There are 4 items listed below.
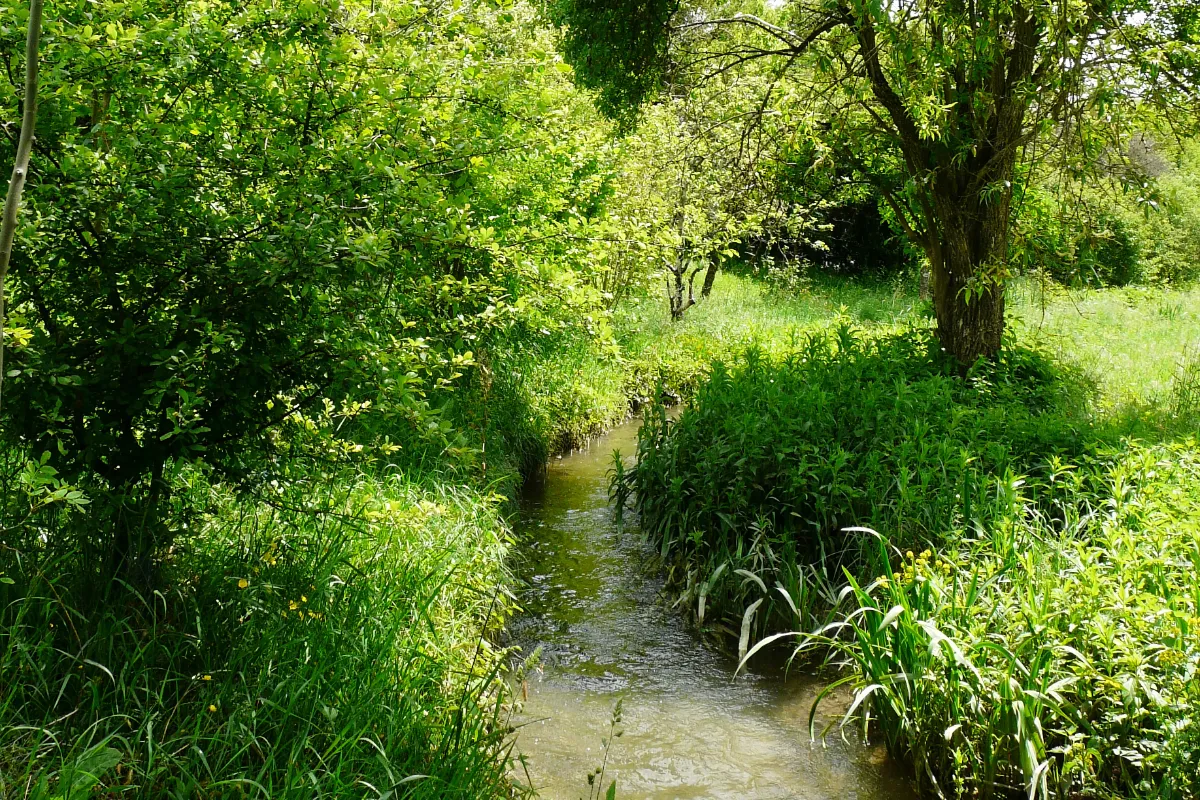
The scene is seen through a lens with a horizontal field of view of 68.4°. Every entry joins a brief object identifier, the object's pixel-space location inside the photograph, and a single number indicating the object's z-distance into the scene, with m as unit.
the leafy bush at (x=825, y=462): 5.61
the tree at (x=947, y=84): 6.38
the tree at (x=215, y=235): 2.98
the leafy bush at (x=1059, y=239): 7.41
